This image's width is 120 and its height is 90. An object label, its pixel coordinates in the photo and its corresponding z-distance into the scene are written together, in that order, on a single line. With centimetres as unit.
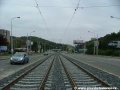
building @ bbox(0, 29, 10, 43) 8377
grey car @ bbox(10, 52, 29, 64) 1652
